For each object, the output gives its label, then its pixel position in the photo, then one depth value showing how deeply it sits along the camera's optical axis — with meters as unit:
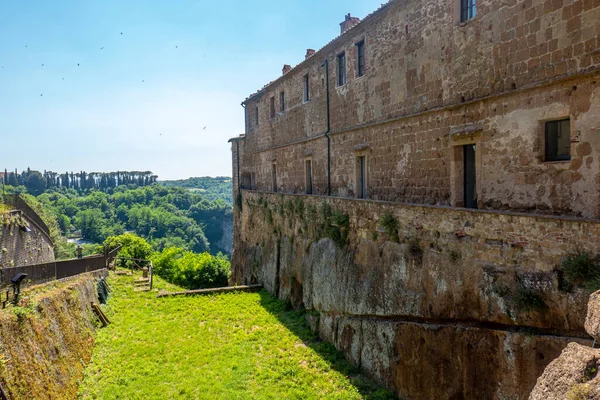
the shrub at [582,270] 6.09
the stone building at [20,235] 21.19
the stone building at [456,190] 7.04
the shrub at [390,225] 11.02
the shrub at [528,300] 6.95
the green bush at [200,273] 29.27
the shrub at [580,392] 3.61
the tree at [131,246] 36.61
